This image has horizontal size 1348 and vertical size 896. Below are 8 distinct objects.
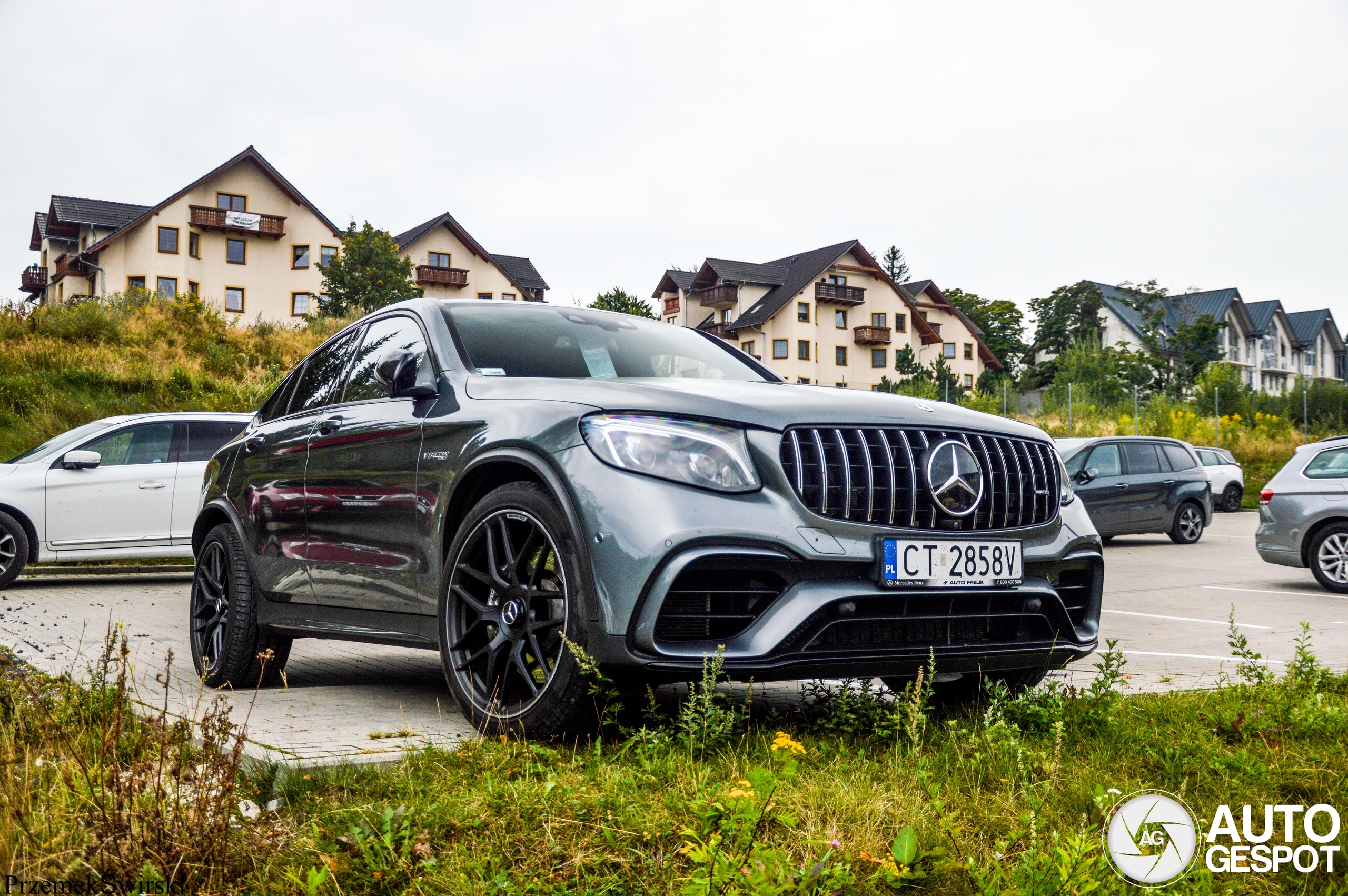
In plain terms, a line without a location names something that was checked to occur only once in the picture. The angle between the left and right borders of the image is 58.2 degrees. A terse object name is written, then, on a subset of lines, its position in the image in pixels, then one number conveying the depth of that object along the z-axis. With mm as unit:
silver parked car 12047
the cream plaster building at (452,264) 63688
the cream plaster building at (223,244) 56031
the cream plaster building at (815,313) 69438
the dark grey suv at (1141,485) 18219
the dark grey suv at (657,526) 3553
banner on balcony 56312
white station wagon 12328
